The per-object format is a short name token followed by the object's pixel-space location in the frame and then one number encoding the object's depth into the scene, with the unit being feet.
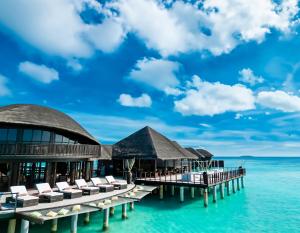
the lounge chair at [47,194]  45.55
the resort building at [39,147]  53.21
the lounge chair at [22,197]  41.28
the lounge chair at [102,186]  57.82
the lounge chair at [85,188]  53.78
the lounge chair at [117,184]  62.83
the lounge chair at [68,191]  49.32
